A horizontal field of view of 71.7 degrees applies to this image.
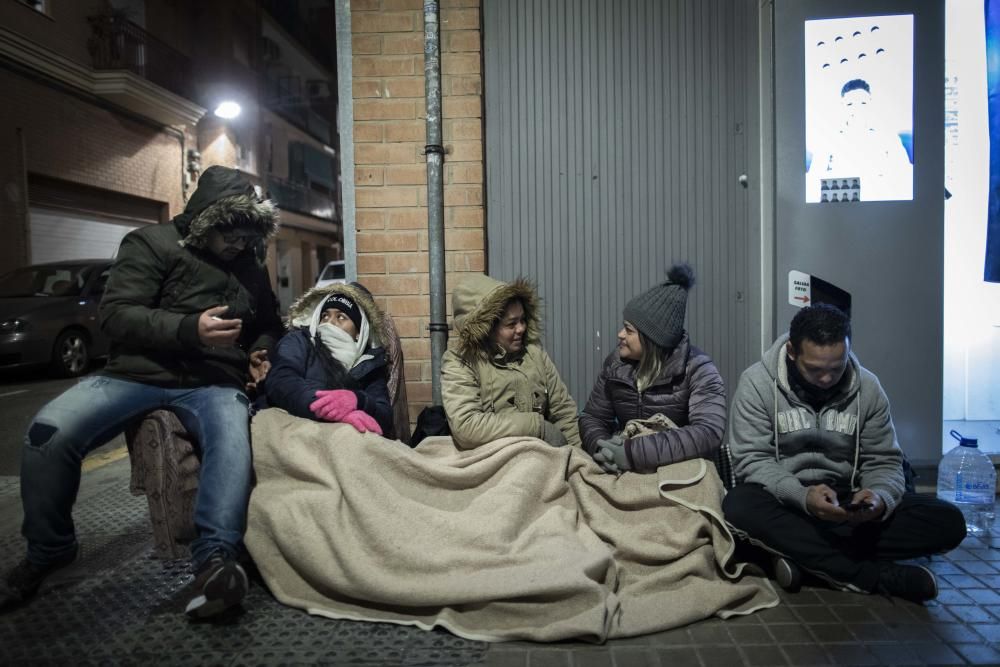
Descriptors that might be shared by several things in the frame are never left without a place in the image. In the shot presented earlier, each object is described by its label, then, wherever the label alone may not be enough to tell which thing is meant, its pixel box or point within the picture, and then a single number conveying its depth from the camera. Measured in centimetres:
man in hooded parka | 295
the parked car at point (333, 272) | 1391
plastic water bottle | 405
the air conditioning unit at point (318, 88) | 3272
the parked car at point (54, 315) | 989
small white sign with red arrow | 413
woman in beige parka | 345
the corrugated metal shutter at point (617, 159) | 436
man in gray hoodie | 298
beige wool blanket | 271
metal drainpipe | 425
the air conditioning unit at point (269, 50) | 2639
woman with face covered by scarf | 334
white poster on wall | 410
